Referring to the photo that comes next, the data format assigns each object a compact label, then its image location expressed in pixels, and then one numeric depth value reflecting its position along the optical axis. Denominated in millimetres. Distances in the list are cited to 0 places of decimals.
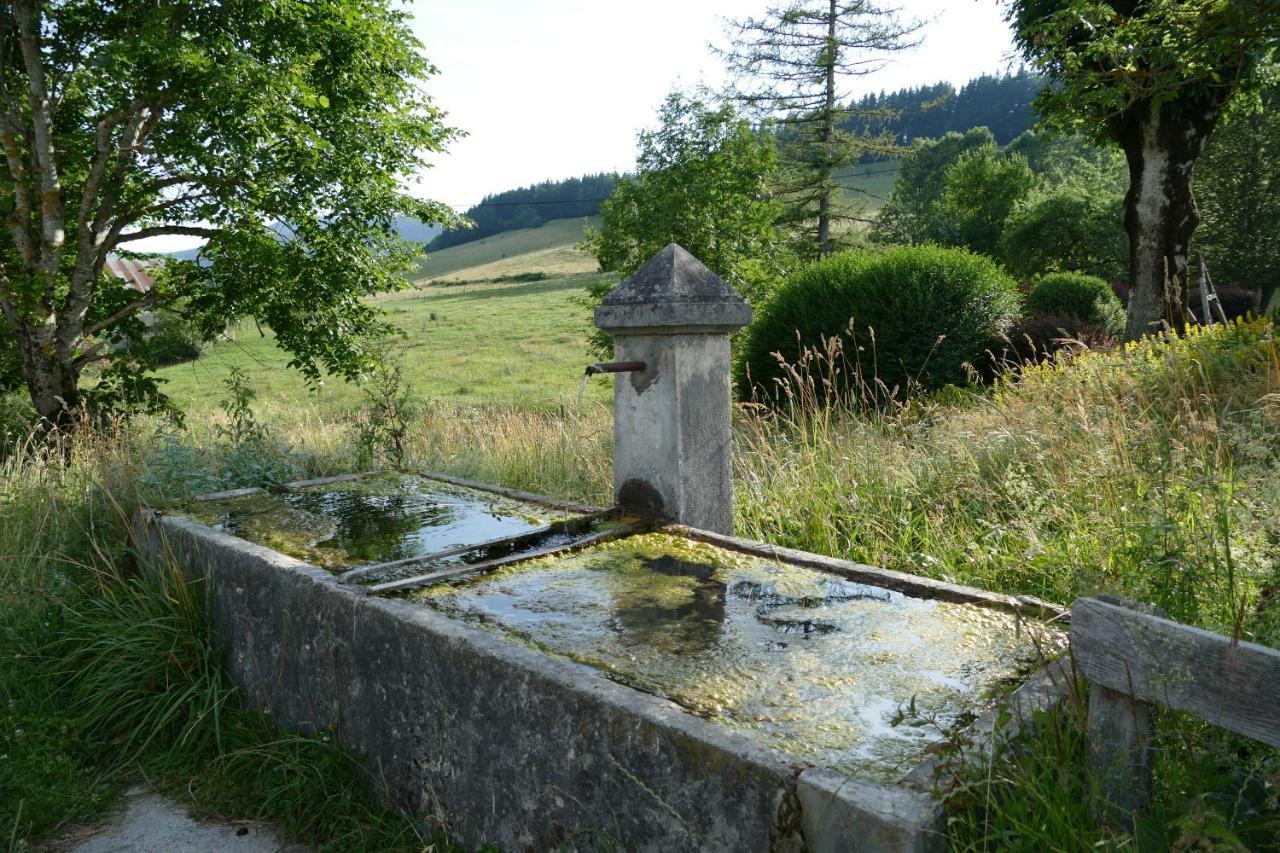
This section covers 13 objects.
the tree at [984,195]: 39344
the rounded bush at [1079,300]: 17341
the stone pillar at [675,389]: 3939
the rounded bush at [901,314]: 9961
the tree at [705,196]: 14320
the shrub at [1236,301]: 23703
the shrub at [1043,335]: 10477
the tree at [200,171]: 7523
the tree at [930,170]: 47031
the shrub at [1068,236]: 29828
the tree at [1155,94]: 5922
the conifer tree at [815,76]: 23953
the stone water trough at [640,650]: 2113
